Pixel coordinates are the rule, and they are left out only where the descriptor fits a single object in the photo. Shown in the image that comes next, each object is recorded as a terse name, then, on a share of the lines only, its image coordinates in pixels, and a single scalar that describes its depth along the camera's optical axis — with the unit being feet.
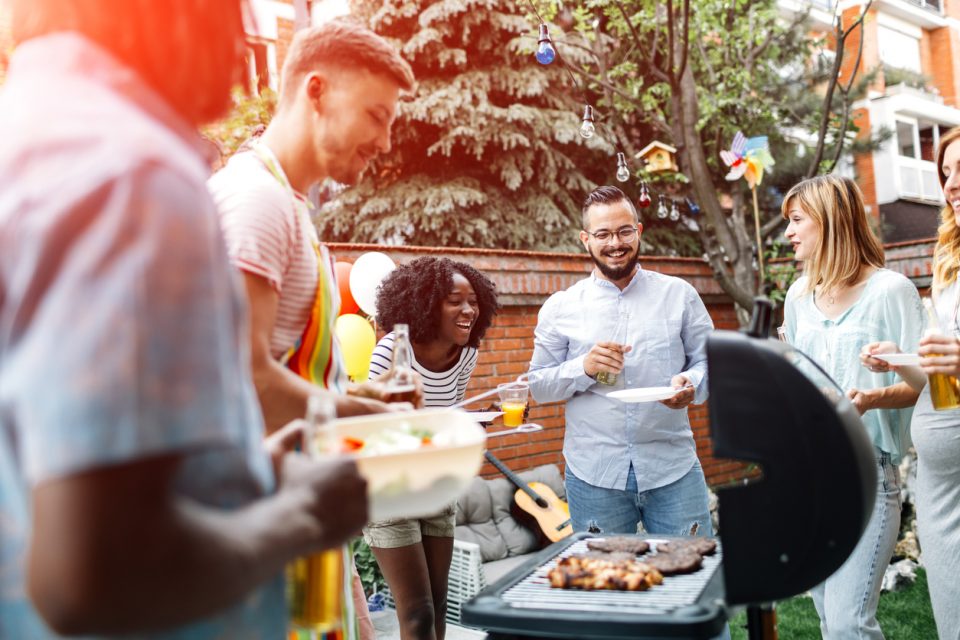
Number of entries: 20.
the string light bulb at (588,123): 17.60
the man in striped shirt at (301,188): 4.60
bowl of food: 3.57
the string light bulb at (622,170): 17.94
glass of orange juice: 10.75
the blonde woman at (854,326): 8.41
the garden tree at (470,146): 30.40
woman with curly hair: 9.46
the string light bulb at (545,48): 15.56
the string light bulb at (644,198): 20.95
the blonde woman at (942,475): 8.36
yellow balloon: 12.74
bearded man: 10.23
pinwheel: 20.13
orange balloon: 14.64
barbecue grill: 4.87
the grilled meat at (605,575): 5.71
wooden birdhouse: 24.10
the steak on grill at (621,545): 6.75
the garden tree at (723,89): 21.80
